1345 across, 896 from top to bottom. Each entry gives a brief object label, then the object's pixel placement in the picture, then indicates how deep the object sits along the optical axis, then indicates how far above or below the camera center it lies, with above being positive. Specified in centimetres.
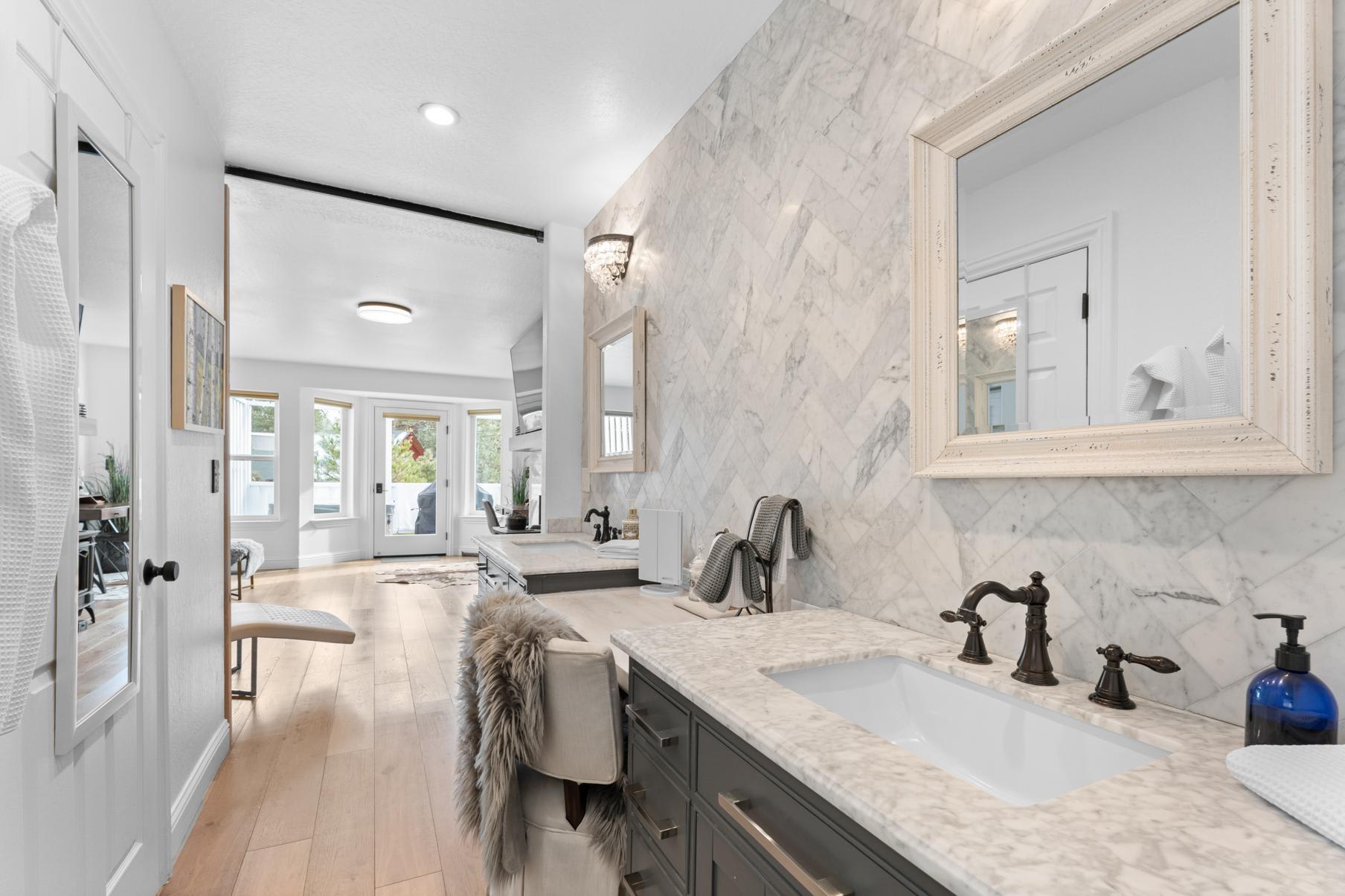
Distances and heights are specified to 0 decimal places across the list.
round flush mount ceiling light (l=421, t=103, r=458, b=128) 245 +137
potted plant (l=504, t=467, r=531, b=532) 419 -42
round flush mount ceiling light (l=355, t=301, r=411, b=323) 501 +114
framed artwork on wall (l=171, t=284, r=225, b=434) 194 +29
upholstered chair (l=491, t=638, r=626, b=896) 132 -68
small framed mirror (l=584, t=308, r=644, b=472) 280 +28
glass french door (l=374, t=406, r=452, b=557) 842 -46
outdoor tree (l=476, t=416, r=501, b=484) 888 +1
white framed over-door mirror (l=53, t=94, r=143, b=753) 126 +3
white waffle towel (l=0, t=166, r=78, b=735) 74 +3
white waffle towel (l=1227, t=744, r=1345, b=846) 55 -32
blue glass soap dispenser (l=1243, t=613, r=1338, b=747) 67 -28
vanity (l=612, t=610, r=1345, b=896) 54 -38
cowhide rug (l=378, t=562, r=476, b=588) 662 -144
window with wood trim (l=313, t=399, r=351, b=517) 781 -10
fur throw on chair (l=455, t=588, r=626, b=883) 129 -60
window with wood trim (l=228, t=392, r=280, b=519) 714 -4
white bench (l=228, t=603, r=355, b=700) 289 -86
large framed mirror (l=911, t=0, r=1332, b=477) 77 +31
